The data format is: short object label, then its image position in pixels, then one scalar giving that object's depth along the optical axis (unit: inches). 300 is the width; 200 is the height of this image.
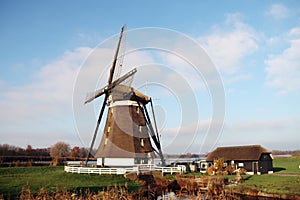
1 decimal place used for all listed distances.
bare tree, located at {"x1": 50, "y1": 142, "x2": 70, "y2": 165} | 2405.3
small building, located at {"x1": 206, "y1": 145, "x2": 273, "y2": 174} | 956.6
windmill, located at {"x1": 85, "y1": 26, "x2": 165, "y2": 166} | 848.9
